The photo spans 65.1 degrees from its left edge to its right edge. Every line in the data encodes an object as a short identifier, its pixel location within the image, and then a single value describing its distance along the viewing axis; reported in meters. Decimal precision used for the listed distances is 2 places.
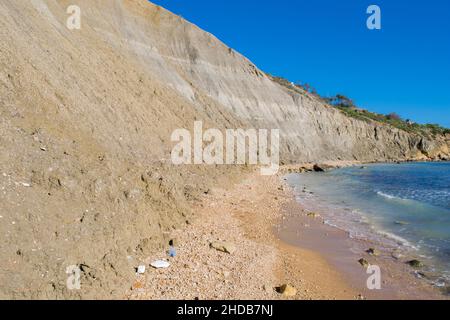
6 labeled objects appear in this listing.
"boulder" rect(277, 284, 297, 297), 6.87
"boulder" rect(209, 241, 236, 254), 8.71
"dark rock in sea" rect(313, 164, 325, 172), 34.25
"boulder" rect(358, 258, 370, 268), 8.80
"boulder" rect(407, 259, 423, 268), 8.97
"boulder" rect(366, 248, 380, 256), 9.68
